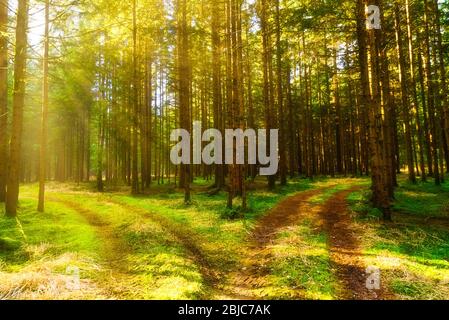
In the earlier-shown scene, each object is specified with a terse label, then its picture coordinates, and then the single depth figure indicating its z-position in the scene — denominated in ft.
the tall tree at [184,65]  55.01
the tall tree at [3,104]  46.85
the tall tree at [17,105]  41.68
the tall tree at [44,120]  47.90
